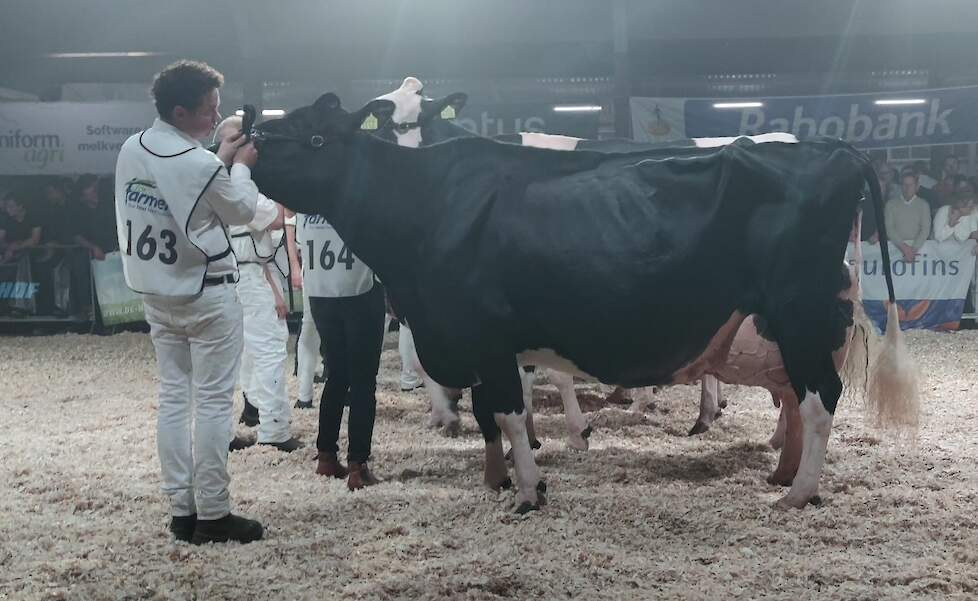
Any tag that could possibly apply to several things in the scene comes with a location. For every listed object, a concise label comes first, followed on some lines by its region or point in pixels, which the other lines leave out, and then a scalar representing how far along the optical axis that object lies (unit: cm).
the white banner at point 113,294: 1130
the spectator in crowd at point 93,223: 1160
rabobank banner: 1120
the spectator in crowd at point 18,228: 1149
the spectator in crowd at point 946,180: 1155
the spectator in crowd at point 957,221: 1088
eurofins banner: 1078
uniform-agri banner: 1243
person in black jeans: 474
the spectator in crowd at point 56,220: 1164
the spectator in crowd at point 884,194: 1102
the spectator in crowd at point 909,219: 1097
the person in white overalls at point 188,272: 359
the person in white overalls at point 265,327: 565
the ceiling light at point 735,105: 1125
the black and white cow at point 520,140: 554
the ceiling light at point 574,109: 1184
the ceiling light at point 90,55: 1434
